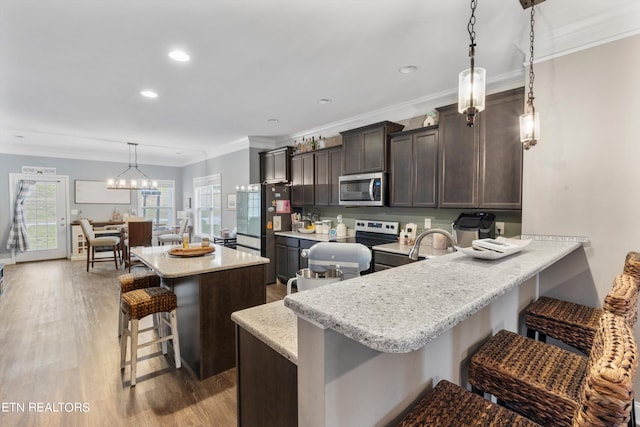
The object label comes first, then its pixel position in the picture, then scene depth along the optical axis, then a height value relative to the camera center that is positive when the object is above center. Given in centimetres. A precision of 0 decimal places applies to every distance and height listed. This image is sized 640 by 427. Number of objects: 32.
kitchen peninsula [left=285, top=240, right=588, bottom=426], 67 -27
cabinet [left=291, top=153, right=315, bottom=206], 483 +45
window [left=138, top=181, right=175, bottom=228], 825 +7
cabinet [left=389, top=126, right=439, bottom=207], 324 +44
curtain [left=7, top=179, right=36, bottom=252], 645 -38
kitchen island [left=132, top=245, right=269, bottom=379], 233 -76
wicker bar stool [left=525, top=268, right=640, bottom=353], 163 -65
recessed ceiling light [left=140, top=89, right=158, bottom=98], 331 +127
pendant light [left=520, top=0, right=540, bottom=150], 182 +49
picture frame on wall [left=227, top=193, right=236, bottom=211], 613 +12
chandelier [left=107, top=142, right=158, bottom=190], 648 +78
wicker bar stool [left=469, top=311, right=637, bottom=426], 53 -65
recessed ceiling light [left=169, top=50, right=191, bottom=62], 246 +127
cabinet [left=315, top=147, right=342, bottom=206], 441 +48
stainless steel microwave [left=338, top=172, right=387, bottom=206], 369 +23
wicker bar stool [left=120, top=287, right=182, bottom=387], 225 -80
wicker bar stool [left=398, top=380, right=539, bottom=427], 93 -66
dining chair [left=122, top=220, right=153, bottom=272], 601 -59
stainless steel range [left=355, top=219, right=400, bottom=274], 397 -34
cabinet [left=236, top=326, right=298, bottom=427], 108 -71
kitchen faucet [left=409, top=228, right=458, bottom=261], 162 -19
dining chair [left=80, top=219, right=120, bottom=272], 601 -71
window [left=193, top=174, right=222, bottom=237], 685 +4
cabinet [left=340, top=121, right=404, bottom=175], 367 +77
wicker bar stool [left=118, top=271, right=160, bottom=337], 269 -69
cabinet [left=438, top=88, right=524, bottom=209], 259 +47
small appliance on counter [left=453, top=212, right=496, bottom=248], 282 -20
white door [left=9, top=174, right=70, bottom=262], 666 -22
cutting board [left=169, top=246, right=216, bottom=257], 274 -42
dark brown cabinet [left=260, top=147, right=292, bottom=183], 520 +75
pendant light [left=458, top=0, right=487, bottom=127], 138 +54
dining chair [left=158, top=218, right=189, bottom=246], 673 -68
